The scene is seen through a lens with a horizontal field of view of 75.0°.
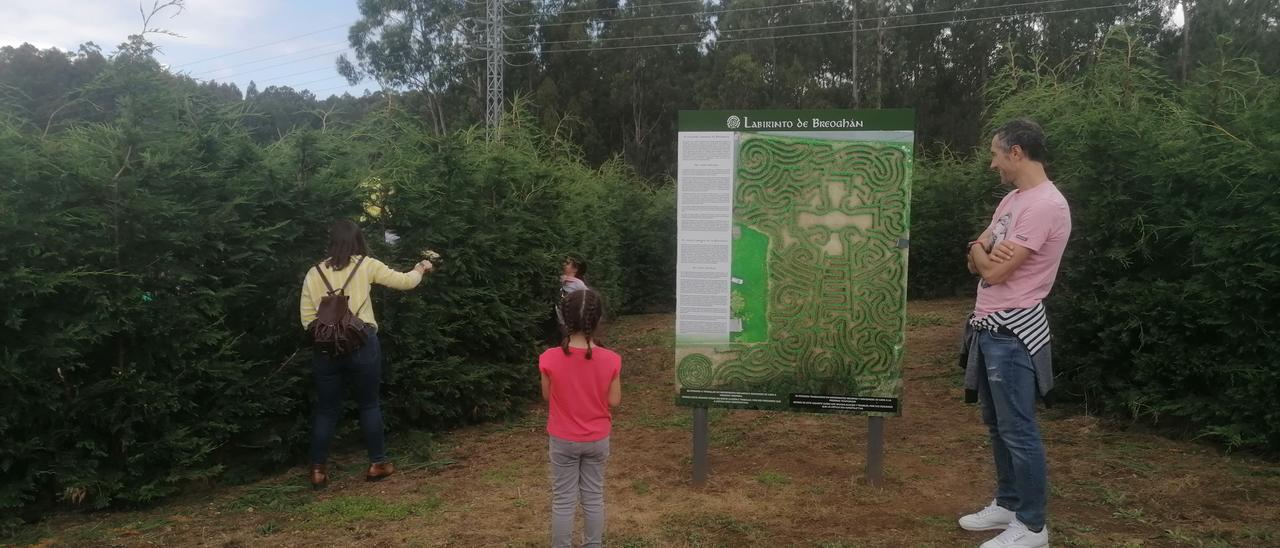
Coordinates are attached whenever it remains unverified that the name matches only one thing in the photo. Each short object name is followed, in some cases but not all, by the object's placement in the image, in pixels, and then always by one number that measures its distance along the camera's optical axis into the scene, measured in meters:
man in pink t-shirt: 3.54
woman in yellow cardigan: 4.80
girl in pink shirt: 3.52
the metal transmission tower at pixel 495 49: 29.49
